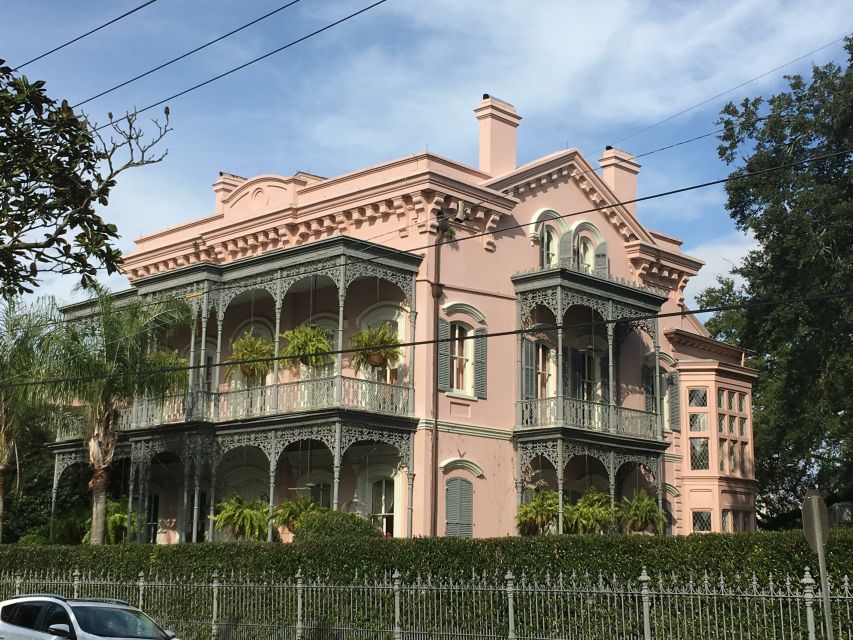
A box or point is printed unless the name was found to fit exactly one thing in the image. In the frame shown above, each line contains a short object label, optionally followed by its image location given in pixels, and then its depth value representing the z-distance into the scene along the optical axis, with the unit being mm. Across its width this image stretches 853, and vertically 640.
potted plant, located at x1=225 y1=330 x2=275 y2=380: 29562
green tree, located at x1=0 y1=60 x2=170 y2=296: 14211
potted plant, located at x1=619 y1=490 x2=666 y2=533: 29109
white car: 16531
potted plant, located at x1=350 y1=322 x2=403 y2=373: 27156
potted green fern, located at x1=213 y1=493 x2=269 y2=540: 27266
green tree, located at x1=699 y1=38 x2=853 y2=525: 30609
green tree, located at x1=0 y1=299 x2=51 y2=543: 27594
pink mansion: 27344
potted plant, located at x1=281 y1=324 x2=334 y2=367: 27844
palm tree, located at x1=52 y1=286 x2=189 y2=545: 26938
